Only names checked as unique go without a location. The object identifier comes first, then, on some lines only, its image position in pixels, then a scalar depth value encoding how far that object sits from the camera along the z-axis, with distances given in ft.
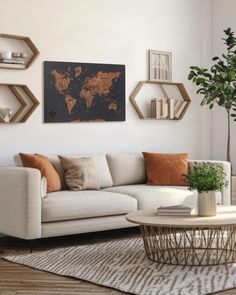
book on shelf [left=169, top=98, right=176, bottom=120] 25.77
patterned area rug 14.26
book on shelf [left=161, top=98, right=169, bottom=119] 25.58
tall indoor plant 24.54
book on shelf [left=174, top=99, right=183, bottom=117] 26.20
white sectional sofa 18.39
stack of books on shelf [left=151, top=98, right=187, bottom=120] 25.46
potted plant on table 16.92
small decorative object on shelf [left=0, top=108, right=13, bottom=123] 21.31
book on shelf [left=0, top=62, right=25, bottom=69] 21.03
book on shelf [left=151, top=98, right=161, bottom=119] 25.40
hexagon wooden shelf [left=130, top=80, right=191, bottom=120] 24.99
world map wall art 22.58
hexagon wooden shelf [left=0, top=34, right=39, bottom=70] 21.62
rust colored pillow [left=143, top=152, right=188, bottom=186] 23.00
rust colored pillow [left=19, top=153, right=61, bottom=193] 20.12
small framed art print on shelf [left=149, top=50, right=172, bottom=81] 25.50
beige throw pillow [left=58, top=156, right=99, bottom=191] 20.98
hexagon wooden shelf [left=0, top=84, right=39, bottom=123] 21.77
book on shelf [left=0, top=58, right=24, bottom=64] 21.11
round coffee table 15.84
